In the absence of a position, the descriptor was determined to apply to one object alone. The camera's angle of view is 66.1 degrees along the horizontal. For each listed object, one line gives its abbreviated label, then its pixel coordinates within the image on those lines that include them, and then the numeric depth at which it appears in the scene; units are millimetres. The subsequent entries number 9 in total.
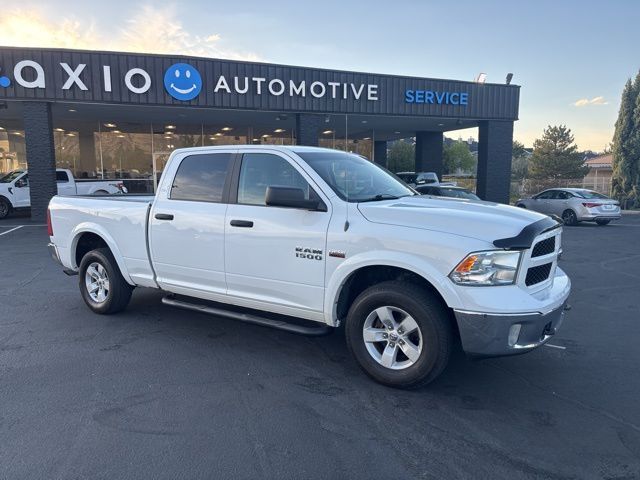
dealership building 15766
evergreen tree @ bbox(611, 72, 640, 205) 29094
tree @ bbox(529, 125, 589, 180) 57031
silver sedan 17103
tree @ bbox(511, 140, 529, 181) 65962
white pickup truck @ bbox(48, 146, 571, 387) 3629
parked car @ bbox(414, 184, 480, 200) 13242
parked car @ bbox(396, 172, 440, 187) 21750
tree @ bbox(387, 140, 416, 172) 36531
